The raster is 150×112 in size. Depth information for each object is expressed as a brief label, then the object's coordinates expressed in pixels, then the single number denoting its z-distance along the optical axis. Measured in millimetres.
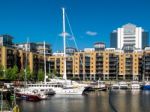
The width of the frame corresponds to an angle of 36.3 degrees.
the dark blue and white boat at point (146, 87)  99681
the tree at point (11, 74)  87852
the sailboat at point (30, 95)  57369
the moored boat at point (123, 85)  101832
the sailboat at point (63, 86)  71790
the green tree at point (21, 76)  90491
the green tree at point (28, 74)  92035
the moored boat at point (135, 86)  100694
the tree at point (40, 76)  99653
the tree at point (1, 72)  88103
